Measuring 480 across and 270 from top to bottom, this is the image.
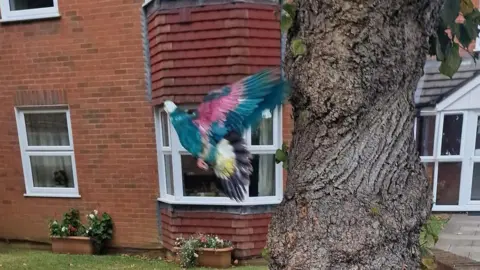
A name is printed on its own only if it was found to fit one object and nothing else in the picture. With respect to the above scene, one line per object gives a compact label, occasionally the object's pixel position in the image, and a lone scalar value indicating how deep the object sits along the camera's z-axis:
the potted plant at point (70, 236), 5.86
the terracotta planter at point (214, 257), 5.07
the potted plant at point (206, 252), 5.02
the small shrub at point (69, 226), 5.97
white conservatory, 5.83
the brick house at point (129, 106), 4.77
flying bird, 1.26
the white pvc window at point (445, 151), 6.00
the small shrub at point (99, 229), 5.87
